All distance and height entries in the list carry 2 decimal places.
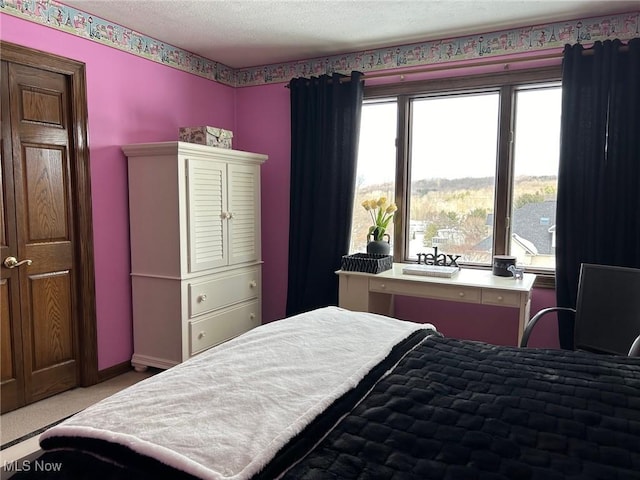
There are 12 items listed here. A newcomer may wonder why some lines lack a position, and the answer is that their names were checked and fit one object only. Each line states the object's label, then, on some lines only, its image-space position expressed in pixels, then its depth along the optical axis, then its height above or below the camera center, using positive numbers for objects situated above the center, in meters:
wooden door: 2.69 -0.23
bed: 1.00 -0.54
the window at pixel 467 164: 3.30 +0.32
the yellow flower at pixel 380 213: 3.51 -0.05
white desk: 2.83 -0.53
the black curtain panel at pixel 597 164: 2.86 +0.27
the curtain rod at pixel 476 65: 2.97 +0.98
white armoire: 3.19 -0.29
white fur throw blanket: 1.01 -0.52
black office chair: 2.41 -0.55
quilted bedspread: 1.00 -0.54
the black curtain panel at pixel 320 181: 3.71 +0.20
